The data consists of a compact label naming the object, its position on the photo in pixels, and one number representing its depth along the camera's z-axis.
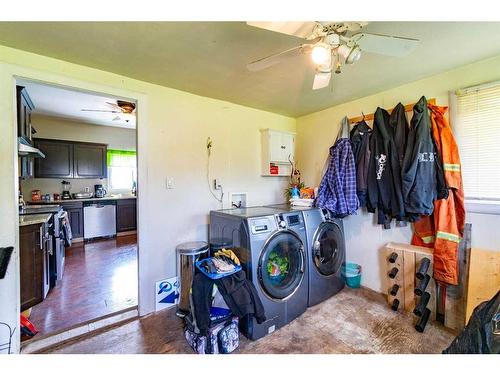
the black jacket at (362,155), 2.20
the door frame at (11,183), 1.47
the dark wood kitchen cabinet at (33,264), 1.93
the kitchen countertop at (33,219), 1.92
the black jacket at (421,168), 1.78
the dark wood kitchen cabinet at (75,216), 4.11
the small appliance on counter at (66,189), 4.30
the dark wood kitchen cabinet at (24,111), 2.12
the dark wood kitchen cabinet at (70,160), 3.98
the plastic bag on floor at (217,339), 1.48
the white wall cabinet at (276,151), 2.82
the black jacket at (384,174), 1.97
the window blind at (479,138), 1.70
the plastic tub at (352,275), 2.47
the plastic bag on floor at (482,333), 0.97
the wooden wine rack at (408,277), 1.89
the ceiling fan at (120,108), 2.95
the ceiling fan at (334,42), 1.01
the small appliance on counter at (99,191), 4.65
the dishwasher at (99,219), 4.31
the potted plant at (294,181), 2.98
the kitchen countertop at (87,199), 3.95
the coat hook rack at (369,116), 1.96
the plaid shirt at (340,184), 2.17
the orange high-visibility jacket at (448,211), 1.73
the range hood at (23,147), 1.98
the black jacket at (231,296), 1.50
